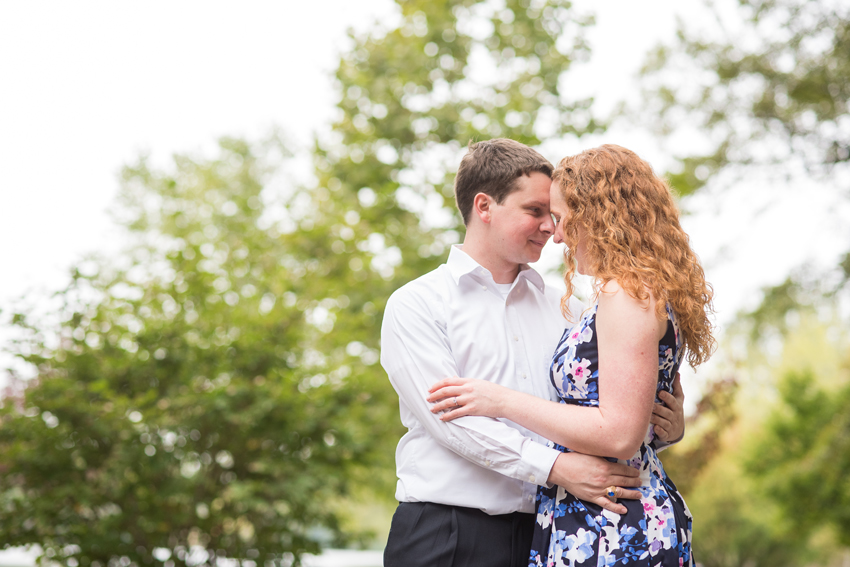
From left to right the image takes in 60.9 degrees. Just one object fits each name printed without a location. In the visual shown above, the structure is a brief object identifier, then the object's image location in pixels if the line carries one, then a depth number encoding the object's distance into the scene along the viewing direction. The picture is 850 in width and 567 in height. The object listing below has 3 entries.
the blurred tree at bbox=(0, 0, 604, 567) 5.87
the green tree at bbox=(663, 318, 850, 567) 11.96
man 2.29
